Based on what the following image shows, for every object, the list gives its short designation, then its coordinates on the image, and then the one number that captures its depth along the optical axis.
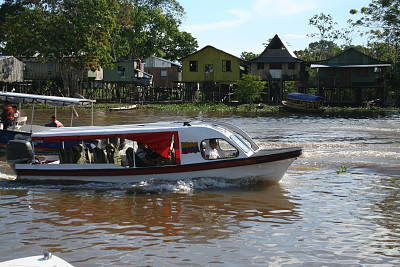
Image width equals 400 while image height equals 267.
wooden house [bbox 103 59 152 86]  63.11
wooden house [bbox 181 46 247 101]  62.19
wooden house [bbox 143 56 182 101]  67.75
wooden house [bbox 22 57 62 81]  62.28
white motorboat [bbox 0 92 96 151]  19.70
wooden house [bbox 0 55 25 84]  57.60
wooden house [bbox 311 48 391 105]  57.62
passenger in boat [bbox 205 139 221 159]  15.24
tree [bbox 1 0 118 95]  54.91
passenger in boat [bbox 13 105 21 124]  22.67
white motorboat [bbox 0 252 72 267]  6.33
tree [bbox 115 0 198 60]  69.50
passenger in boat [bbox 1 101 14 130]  22.36
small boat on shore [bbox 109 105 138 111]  54.16
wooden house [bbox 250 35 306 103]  60.03
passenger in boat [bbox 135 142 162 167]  15.55
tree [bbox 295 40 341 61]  74.50
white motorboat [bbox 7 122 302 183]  15.09
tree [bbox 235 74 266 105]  56.41
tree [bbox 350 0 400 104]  58.69
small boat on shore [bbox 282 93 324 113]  51.78
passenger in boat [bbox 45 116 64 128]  22.16
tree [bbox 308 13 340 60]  78.00
